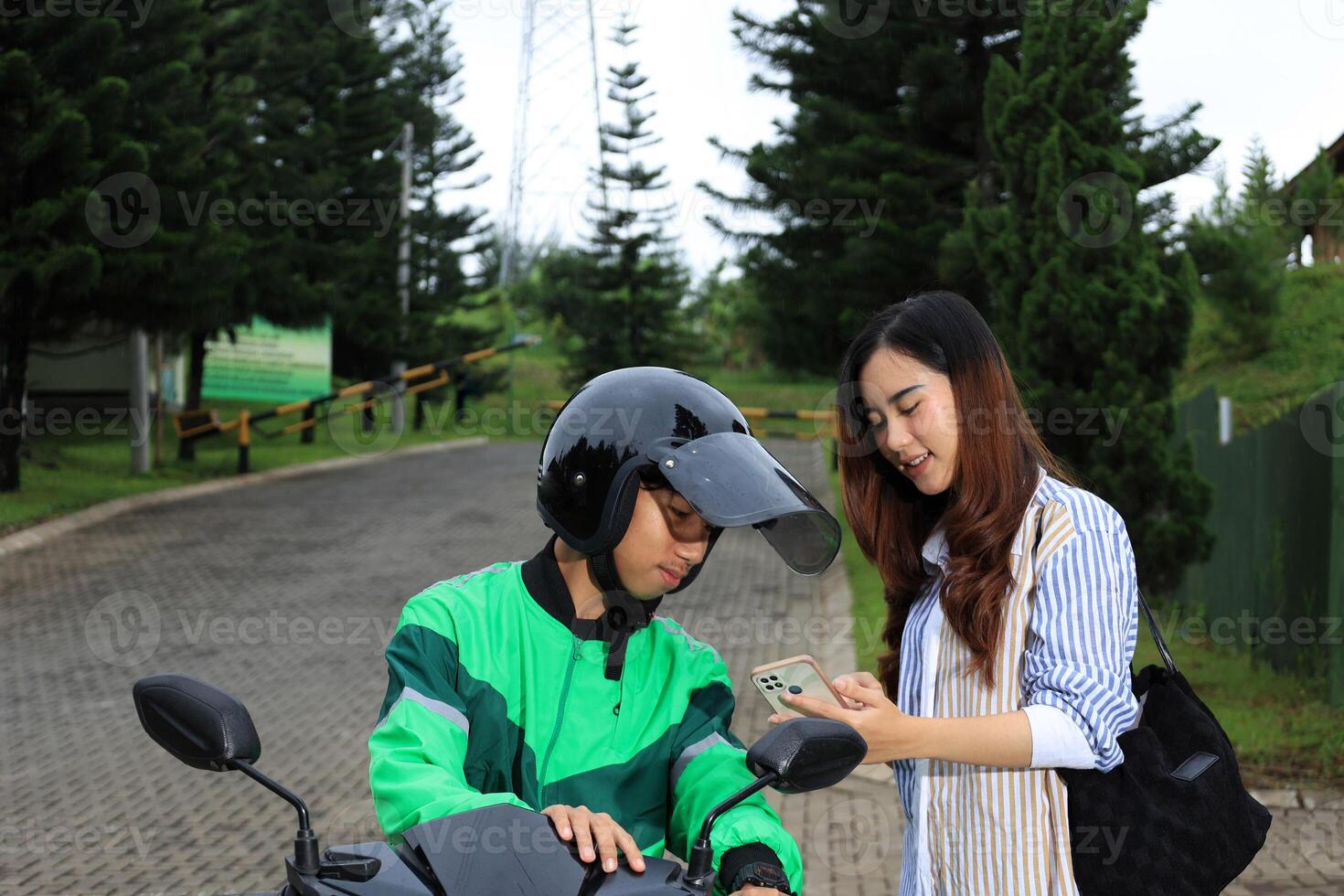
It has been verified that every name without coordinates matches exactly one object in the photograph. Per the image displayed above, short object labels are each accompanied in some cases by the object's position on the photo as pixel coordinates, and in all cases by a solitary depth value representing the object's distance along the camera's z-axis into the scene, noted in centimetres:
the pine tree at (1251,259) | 1656
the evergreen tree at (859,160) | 1606
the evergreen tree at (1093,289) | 867
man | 213
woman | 219
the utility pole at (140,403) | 1975
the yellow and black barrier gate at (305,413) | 2130
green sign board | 2645
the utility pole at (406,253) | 3284
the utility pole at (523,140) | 4309
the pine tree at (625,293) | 4256
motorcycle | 173
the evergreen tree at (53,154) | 1467
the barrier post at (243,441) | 2112
